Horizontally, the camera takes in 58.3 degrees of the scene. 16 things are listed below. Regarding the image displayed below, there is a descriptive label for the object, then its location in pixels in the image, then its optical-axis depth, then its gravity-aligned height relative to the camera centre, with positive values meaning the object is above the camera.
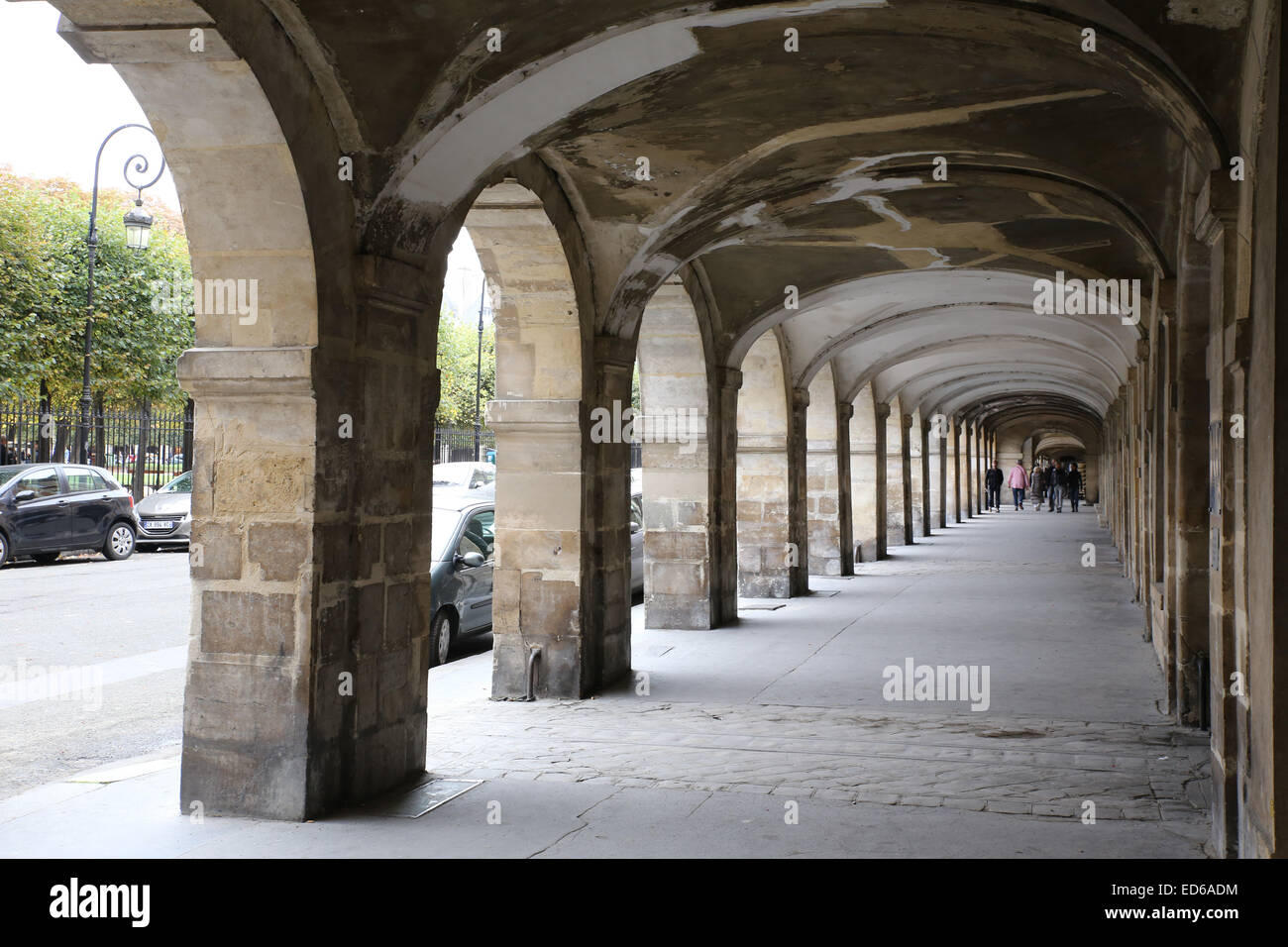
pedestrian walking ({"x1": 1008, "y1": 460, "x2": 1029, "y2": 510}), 32.53 +0.15
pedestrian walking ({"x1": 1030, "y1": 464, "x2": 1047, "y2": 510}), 36.97 +0.01
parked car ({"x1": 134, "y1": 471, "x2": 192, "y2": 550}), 17.02 -0.46
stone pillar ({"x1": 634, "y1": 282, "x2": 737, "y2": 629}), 9.90 +0.09
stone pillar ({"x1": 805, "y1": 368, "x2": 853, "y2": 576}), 14.98 +0.07
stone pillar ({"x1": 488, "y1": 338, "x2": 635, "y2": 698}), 6.96 -0.36
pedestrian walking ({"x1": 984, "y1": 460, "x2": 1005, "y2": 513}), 34.91 +0.07
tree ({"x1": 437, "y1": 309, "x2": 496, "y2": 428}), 37.44 +3.92
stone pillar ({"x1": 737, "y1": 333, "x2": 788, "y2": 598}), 12.34 +0.04
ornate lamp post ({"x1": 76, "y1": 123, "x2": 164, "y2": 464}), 12.46 +3.06
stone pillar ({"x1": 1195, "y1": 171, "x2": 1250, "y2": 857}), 3.58 -0.03
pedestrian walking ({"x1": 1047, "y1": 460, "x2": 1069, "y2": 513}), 34.25 -0.14
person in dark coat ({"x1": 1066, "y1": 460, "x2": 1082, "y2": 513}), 34.44 -0.05
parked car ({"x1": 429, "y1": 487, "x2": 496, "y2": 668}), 8.30 -0.61
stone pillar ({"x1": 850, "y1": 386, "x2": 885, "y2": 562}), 17.89 +0.35
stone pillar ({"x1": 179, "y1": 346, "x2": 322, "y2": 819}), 4.30 -0.43
